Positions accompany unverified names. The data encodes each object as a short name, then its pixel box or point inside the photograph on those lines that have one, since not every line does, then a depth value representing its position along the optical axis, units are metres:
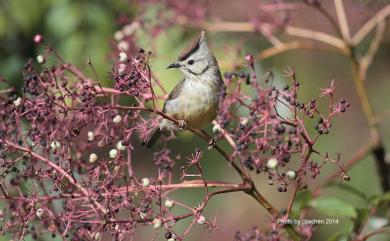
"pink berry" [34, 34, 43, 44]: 6.23
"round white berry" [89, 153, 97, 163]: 5.49
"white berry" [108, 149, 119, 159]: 5.35
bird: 7.41
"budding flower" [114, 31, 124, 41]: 7.97
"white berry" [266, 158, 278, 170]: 4.61
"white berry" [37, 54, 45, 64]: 5.80
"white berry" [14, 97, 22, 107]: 5.36
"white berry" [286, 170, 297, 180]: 4.78
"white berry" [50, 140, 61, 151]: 5.27
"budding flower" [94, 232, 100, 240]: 5.06
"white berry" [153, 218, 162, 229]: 4.80
